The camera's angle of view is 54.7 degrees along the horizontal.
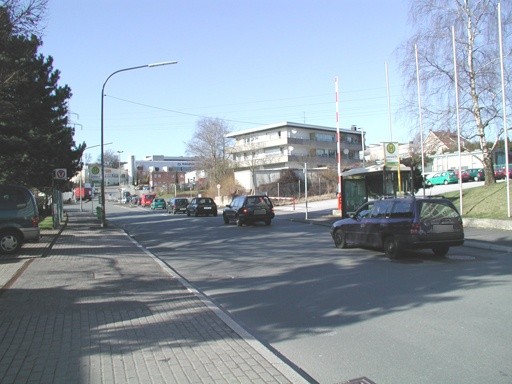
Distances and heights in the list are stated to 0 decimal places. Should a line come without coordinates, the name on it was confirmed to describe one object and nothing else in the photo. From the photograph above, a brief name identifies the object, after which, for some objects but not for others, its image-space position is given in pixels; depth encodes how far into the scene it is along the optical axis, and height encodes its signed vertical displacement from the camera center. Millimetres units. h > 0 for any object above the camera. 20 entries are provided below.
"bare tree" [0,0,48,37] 10961 +4246
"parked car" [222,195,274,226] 25516 -707
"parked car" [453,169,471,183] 47372 +1198
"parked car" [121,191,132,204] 97062 +770
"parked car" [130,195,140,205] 84069 +9
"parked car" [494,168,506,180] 45312 +1318
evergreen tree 14562 +3430
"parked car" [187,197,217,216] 38312 -691
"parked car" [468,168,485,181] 46875 +1425
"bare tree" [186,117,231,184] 78062 +8299
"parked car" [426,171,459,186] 49219 +1215
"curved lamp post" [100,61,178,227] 25416 +1007
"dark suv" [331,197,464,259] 11797 -852
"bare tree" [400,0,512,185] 24484 +6108
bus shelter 22672 +383
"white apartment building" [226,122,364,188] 79312 +8196
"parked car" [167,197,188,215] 45688 -555
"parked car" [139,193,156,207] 73875 +158
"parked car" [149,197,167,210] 60469 -509
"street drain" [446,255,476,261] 11965 -1680
